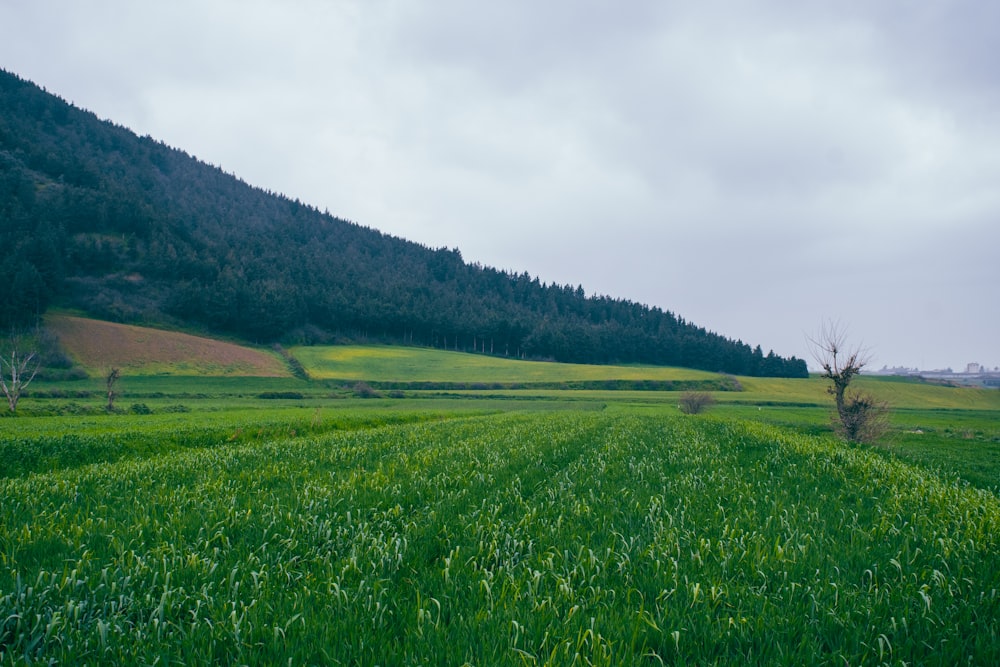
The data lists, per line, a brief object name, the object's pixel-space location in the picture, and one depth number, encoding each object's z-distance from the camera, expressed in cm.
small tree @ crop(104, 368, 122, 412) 3919
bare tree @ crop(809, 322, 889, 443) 2566
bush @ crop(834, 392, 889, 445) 2559
